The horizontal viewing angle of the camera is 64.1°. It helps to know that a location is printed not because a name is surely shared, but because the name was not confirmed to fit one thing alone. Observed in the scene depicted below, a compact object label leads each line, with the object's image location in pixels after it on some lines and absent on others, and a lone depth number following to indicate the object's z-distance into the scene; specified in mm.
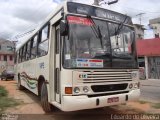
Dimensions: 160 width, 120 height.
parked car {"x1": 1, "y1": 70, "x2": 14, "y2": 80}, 17088
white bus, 3224
